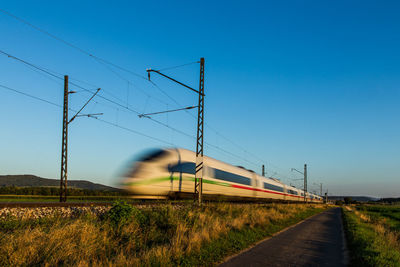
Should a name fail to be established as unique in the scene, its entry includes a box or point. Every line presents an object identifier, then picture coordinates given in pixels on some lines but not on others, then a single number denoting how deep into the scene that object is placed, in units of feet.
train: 56.95
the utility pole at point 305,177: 206.43
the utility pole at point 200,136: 52.47
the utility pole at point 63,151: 72.69
